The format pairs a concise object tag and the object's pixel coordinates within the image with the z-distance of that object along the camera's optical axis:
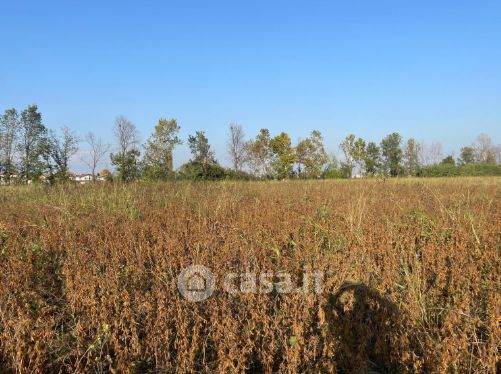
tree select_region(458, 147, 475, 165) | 54.66
